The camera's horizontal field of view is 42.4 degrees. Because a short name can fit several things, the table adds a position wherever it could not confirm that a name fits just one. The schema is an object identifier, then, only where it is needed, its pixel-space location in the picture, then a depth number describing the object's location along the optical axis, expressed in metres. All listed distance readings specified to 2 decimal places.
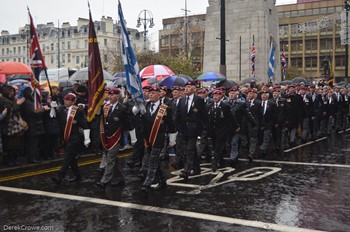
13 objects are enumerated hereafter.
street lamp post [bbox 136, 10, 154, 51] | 37.84
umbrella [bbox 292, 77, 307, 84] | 23.39
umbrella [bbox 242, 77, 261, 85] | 19.22
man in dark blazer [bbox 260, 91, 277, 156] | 12.18
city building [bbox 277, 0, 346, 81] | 83.19
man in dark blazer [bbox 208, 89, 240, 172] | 10.01
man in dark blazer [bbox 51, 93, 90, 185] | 8.58
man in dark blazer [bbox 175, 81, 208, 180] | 9.16
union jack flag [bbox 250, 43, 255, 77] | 21.88
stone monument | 24.75
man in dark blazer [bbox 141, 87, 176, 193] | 7.93
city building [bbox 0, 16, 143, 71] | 109.00
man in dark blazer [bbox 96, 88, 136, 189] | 8.25
